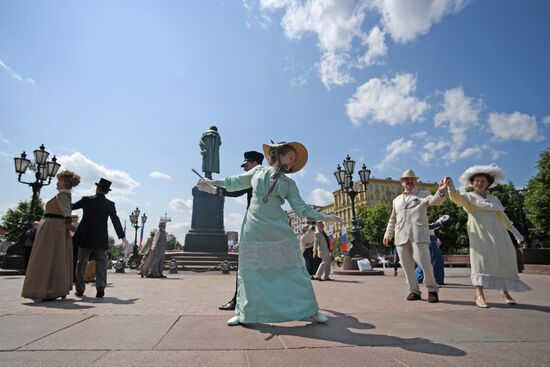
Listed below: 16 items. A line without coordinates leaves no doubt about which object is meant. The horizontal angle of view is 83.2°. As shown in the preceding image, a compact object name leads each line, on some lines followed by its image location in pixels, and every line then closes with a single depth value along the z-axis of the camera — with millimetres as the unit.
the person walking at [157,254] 11648
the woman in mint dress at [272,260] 3172
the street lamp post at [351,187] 14305
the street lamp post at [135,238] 19766
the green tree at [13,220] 49000
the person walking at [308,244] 10719
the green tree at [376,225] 61188
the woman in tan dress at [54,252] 4887
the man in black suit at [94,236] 5676
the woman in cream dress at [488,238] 4582
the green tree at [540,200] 27469
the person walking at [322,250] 10008
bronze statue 21062
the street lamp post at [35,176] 12961
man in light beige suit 5098
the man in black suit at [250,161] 4399
